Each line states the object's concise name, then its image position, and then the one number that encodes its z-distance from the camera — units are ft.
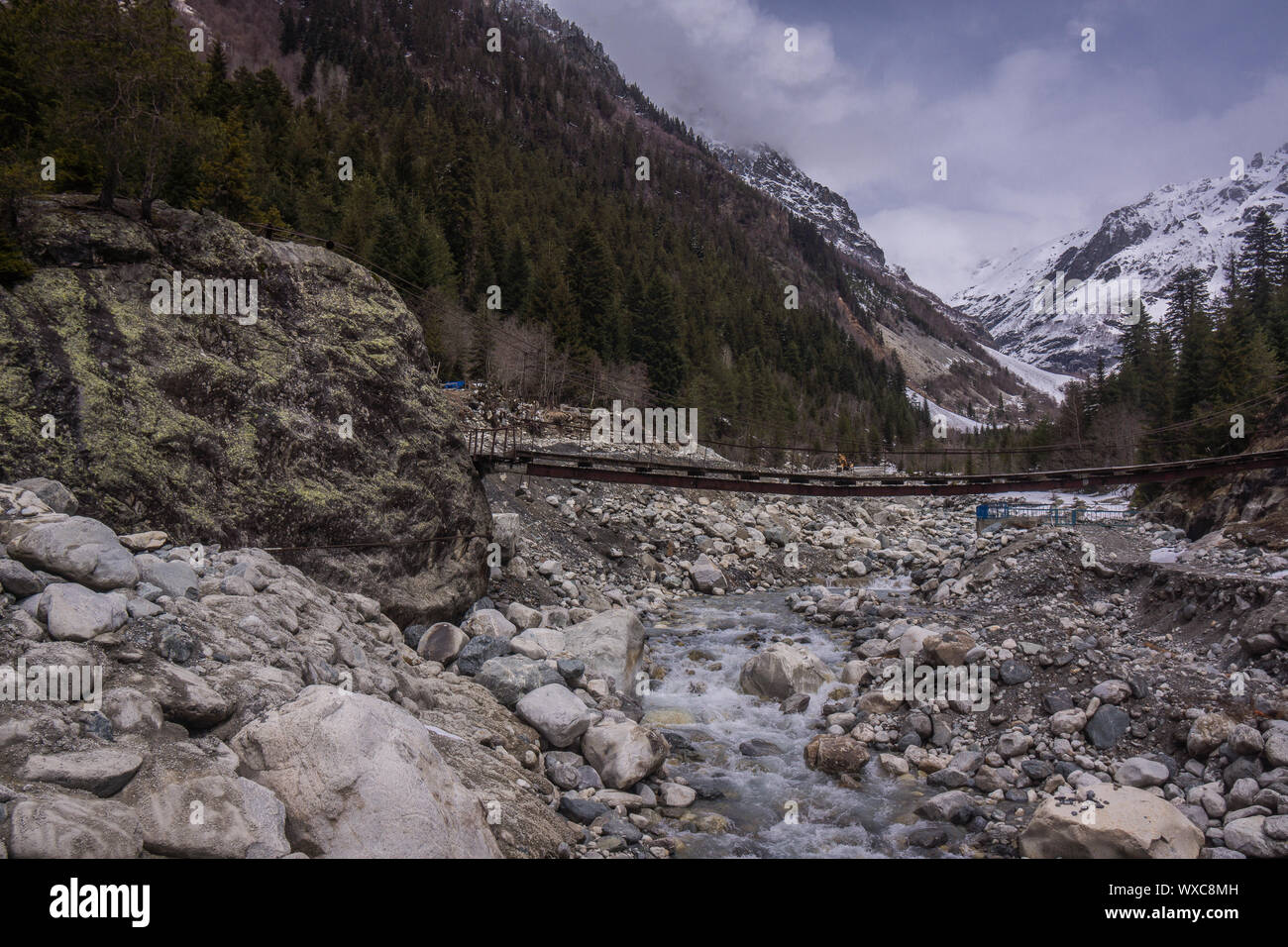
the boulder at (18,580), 18.08
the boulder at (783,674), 38.70
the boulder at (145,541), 26.30
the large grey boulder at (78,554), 19.42
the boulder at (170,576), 22.34
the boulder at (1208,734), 25.62
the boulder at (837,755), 30.01
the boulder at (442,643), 34.94
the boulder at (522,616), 43.53
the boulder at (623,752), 26.84
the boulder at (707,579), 68.08
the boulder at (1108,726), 28.09
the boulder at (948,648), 36.27
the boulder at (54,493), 24.89
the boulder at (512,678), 30.96
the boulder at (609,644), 37.65
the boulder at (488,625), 39.37
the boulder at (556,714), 28.50
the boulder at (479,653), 33.73
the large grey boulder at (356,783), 15.90
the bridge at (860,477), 50.24
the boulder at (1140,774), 25.03
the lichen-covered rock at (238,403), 29.19
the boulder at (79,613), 17.46
